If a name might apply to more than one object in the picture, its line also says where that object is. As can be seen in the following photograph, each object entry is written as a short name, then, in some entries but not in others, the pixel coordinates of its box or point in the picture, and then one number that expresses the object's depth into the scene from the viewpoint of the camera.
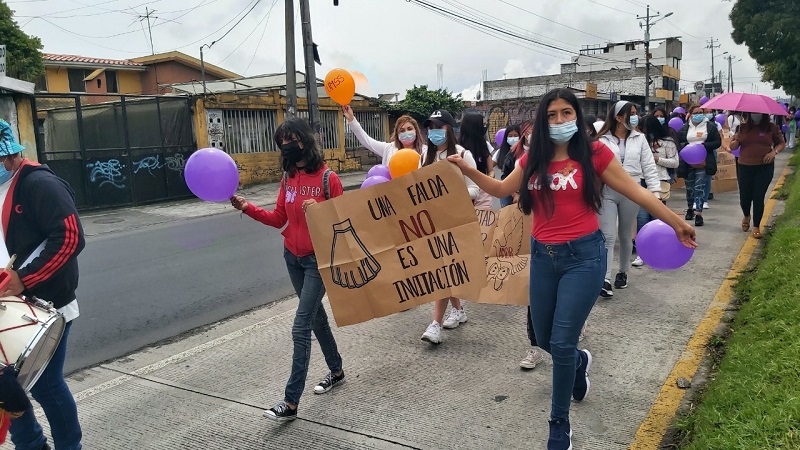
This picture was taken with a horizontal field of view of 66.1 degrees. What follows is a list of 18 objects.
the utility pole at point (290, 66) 16.86
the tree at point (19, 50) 24.06
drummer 2.88
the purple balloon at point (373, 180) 4.91
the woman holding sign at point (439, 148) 4.70
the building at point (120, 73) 34.72
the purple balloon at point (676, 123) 11.67
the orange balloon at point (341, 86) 6.71
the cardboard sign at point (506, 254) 4.53
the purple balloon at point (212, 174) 3.75
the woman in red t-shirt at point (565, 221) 3.07
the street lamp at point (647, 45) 46.81
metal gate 15.36
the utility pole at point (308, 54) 16.38
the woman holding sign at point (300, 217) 3.65
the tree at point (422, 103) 26.25
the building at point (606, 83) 60.78
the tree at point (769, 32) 20.80
